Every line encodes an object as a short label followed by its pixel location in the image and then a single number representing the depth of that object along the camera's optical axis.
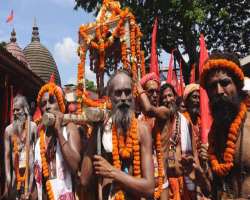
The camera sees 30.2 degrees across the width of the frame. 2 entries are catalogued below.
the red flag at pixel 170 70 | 7.02
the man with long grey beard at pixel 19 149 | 5.78
